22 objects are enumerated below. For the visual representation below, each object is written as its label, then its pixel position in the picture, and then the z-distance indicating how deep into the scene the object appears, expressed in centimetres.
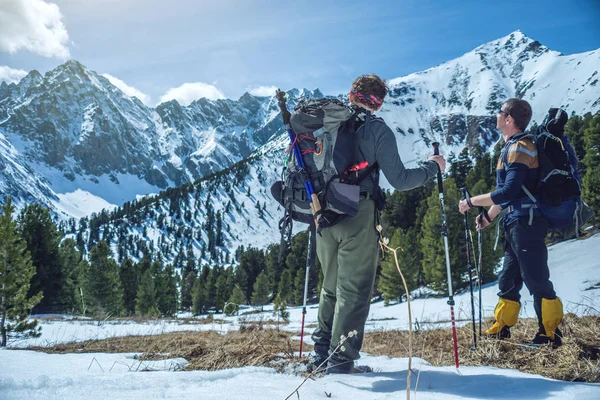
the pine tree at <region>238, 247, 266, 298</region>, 8056
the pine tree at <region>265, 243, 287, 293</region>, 7251
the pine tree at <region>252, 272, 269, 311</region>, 5897
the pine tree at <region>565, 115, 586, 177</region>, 4938
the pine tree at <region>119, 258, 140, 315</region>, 5338
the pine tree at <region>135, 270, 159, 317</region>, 4406
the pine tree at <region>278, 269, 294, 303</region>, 5958
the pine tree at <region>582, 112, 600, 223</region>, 3130
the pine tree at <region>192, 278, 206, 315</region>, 6388
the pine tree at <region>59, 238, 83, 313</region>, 3075
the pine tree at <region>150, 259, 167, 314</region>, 5329
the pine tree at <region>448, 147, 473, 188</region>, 5950
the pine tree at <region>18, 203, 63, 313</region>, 2830
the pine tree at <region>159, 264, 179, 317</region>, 5484
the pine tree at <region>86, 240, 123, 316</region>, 3428
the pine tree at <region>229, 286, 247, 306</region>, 5528
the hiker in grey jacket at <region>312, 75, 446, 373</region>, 309
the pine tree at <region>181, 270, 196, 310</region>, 8088
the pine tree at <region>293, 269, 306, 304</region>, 5738
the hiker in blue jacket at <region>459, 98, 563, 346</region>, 348
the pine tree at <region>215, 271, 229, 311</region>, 6606
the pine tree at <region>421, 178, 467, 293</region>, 3188
